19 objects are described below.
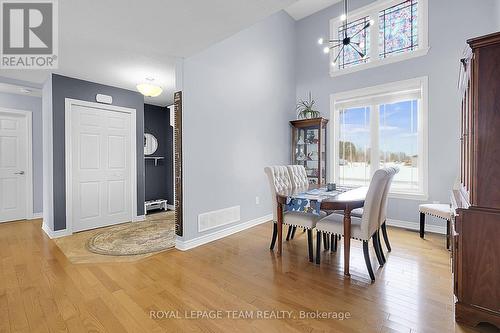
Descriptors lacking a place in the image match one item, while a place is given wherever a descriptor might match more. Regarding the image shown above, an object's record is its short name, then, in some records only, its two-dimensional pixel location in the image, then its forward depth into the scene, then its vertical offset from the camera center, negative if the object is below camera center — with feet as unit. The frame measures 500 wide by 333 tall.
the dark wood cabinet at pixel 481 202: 4.92 -0.83
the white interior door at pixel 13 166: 14.64 -0.03
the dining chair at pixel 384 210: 8.08 -1.74
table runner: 7.94 -1.26
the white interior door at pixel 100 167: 12.75 -0.11
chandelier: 14.79 +8.24
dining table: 7.58 -1.16
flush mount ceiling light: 11.25 +3.63
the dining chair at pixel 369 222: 7.36 -1.93
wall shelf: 18.30 +0.55
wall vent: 10.79 -2.58
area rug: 10.09 -3.57
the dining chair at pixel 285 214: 8.82 -1.94
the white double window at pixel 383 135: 12.89 +1.73
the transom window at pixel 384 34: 12.88 +7.60
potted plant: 16.30 +3.90
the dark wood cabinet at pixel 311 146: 15.80 +1.25
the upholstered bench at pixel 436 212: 9.93 -2.07
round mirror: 18.45 +1.66
